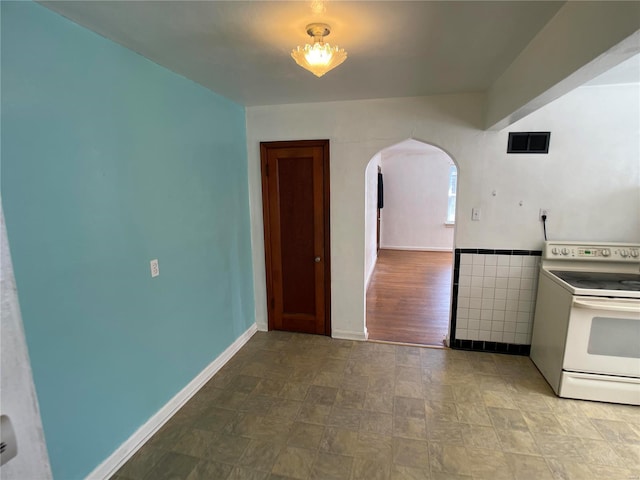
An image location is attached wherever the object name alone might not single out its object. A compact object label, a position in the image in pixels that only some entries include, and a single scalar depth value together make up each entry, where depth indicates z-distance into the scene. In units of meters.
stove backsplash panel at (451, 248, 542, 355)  2.88
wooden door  3.20
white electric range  2.21
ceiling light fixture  1.53
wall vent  2.69
